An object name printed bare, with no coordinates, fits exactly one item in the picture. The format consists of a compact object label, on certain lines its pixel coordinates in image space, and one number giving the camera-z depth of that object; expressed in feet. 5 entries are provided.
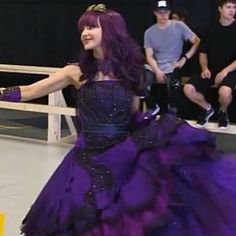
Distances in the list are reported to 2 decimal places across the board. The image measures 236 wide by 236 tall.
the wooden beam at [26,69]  35.31
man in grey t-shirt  30.32
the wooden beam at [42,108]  33.73
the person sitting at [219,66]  28.83
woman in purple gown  12.10
